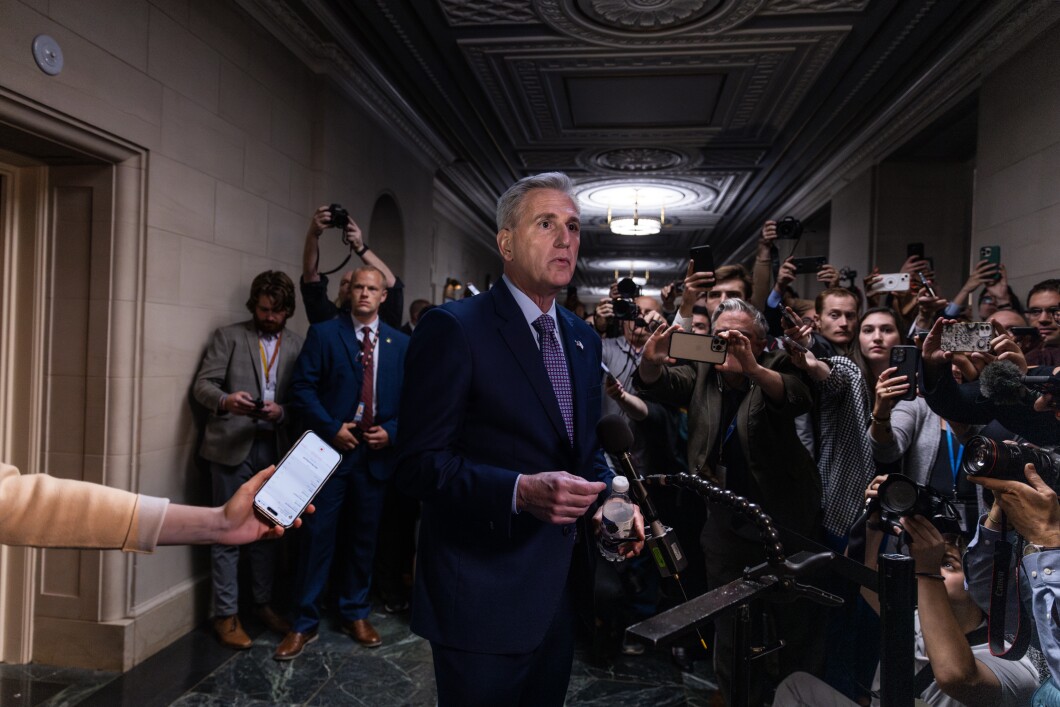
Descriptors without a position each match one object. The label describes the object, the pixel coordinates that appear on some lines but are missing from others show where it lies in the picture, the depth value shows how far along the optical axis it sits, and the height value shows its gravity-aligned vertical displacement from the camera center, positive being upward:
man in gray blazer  3.16 -0.36
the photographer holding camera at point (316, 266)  3.49 +0.36
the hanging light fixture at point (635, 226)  8.81 +1.58
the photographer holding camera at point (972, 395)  1.84 -0.11
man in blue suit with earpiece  3.10 -0.44
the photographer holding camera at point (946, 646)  1.26 -0.58
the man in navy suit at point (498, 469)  1.45 -0.27
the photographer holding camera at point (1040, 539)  1.14 -0.30
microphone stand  0.99 -0.36
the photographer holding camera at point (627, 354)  2.92 -0.04
